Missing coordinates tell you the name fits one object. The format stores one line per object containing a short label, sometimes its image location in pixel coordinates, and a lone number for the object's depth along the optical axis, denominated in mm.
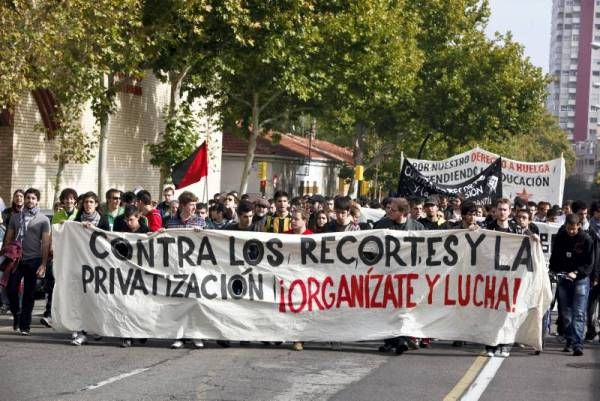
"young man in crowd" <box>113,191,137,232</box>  14414
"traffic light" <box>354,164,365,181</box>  51750
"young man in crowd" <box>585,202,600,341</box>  14914
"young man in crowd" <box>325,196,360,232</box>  14477
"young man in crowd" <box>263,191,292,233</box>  14930
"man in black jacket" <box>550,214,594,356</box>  14273
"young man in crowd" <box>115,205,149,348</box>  14320
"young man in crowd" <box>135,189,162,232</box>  16134
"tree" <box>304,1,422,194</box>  37156
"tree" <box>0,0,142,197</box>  19328
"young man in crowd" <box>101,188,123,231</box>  14773
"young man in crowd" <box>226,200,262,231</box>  14500
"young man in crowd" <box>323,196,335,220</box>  18000
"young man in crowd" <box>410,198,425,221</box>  17328
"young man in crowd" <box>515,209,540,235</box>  14492
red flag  22250
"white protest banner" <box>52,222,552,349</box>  13719
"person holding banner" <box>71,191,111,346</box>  14695
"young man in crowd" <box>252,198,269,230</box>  15641
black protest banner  27188
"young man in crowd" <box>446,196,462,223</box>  20434
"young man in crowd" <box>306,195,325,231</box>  19141
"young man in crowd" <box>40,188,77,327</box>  15414
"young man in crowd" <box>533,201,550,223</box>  21519
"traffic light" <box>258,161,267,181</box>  51156
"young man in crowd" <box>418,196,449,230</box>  16395
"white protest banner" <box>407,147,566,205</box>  28547
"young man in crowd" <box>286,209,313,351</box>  14359
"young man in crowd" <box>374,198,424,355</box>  14141
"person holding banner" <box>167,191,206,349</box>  14836
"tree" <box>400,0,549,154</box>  59156
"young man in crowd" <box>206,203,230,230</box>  18406
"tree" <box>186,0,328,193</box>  28173
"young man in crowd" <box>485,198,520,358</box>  14500
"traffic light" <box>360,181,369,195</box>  57081
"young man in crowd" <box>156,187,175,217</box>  19611
